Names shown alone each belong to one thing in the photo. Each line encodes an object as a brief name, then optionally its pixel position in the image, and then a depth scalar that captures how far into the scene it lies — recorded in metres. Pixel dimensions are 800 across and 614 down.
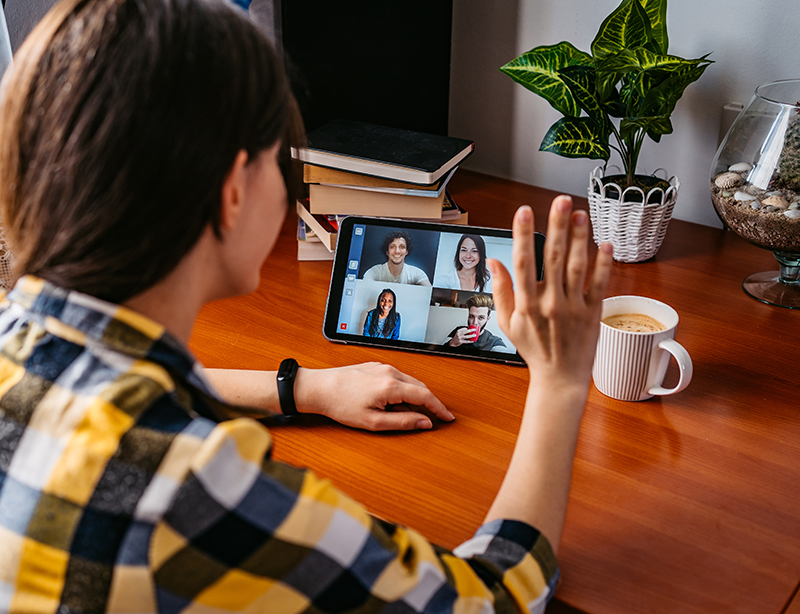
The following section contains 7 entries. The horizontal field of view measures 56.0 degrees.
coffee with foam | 0.87
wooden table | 0.65
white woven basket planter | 1.11
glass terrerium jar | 0.95
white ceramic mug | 0.83
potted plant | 1.06
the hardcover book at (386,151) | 1.12
